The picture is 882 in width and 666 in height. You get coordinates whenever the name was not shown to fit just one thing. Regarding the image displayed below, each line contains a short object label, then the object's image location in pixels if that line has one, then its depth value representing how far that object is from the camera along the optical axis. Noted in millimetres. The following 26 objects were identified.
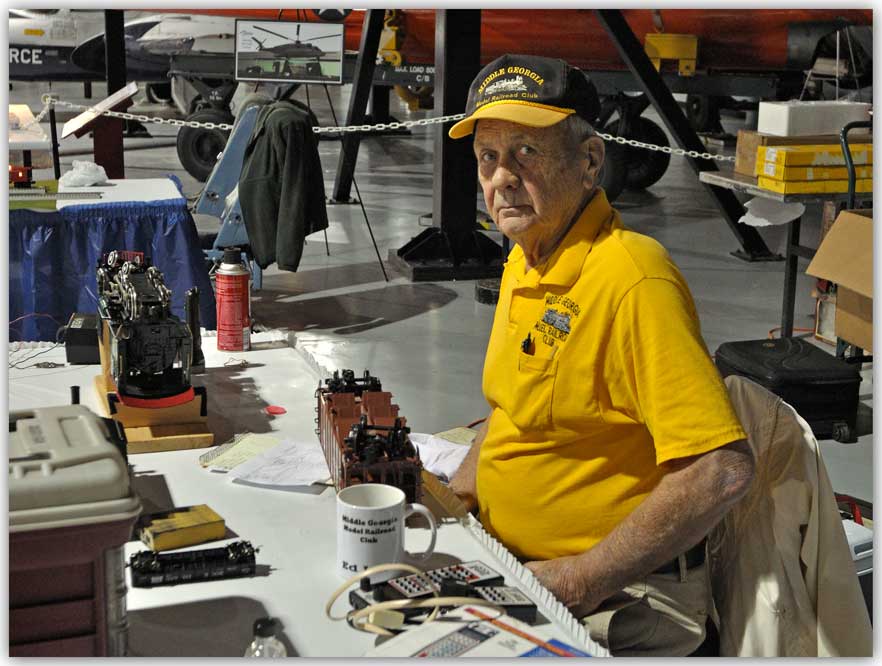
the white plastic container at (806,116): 6078
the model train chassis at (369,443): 2021
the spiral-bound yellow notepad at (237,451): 2367
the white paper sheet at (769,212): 6082
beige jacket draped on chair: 2000
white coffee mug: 1786
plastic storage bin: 1409
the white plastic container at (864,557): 2711
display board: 8953
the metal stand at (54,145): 7511
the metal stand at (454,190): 7637
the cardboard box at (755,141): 6094
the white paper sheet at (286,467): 2256
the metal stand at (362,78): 9578
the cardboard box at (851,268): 4504
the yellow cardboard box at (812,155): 5810
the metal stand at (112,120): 8000
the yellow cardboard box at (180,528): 1950
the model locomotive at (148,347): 2520
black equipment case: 4766
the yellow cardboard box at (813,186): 5840
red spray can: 3182
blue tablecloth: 5238
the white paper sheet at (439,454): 2543
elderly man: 1887
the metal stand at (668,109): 8438
